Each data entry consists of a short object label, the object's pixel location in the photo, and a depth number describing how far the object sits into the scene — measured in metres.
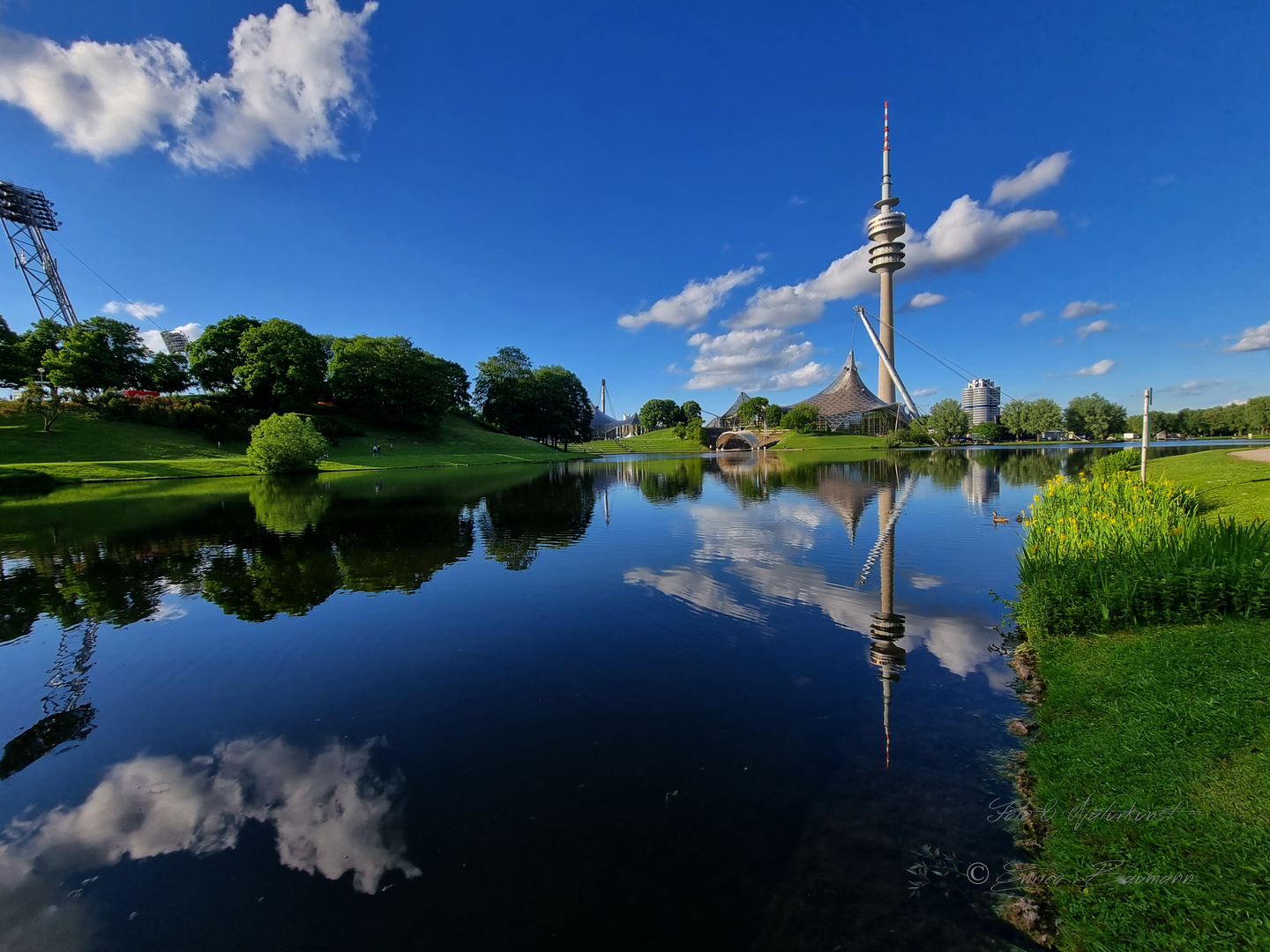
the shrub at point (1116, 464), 21.02
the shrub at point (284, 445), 48.75
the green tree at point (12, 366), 56.94
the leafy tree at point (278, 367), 65.69
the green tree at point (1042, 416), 126.56
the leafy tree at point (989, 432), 125.31
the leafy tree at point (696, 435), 136.62
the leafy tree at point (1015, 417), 129.75
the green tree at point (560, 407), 95.06
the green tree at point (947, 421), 116.62
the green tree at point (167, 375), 66.12
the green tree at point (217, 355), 66.88
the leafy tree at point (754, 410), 152.00
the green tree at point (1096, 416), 124.38
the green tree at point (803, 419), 131.75
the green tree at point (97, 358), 57.62
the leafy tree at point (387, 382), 73.25
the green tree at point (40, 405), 50.28
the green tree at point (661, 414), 176.35
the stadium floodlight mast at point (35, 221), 62.16
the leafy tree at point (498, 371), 95.44
